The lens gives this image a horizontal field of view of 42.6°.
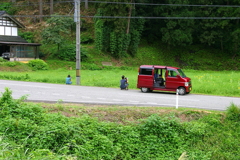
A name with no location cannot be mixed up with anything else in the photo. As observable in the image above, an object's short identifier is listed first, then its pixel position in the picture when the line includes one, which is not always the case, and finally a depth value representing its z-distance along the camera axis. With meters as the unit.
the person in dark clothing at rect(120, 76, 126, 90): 20.30
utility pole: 23.61
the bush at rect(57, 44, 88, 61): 42.62
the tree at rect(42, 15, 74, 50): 42.22
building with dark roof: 42.47
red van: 19.06
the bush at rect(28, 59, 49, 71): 37.88
